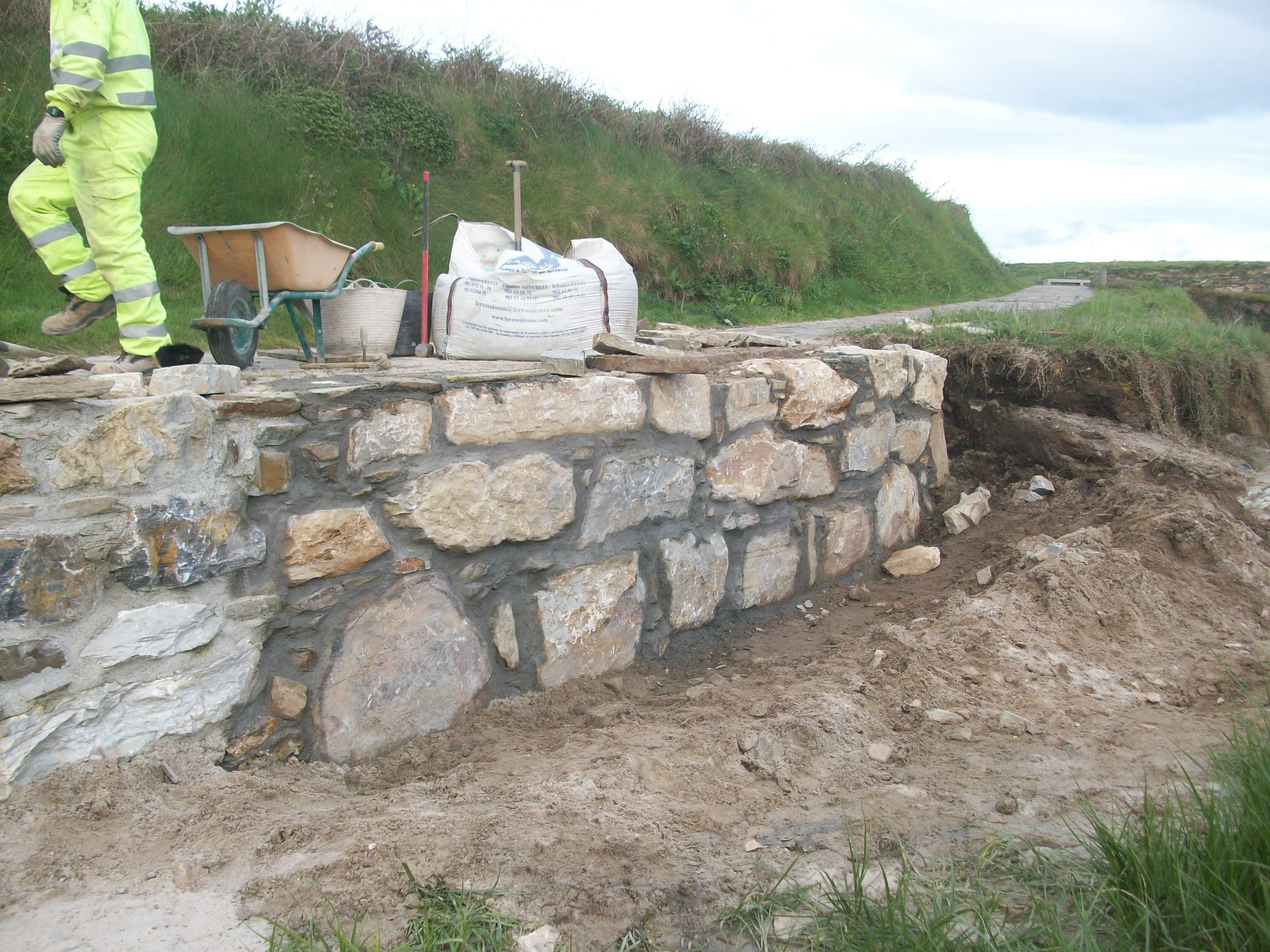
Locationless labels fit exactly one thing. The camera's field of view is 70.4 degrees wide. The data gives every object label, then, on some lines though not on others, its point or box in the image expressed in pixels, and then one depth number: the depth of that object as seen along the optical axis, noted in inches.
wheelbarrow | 131.8
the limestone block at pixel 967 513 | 168.9
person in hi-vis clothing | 140.1
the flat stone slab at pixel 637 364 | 122.5
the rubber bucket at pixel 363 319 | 162.7
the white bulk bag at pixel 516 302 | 158.6
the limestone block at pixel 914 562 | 157.1
